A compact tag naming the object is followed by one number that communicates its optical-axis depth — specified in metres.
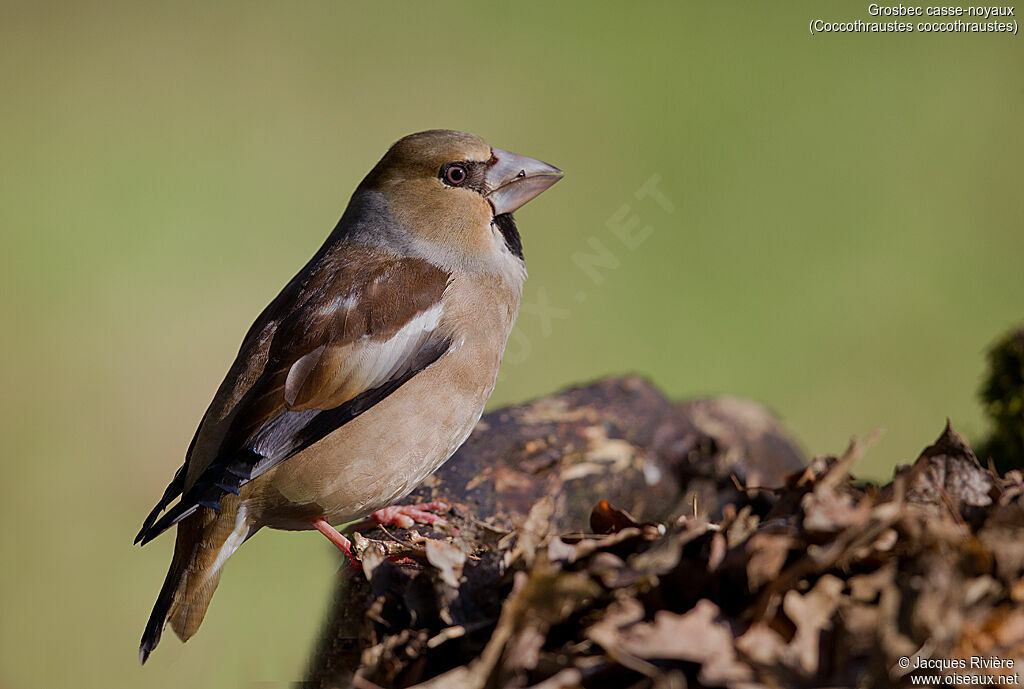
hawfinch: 5.91
